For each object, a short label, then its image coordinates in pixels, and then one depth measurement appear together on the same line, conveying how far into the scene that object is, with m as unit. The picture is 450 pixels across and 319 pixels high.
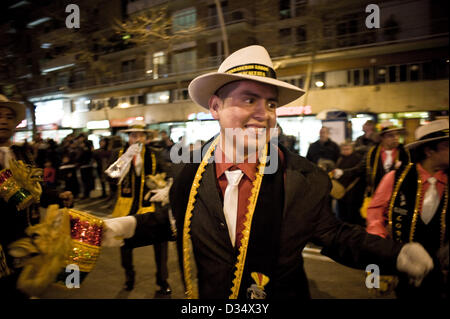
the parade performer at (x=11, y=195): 2.10
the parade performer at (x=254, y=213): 1.53
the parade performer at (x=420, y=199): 2.53
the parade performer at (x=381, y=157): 4.93
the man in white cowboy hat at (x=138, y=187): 3.91
